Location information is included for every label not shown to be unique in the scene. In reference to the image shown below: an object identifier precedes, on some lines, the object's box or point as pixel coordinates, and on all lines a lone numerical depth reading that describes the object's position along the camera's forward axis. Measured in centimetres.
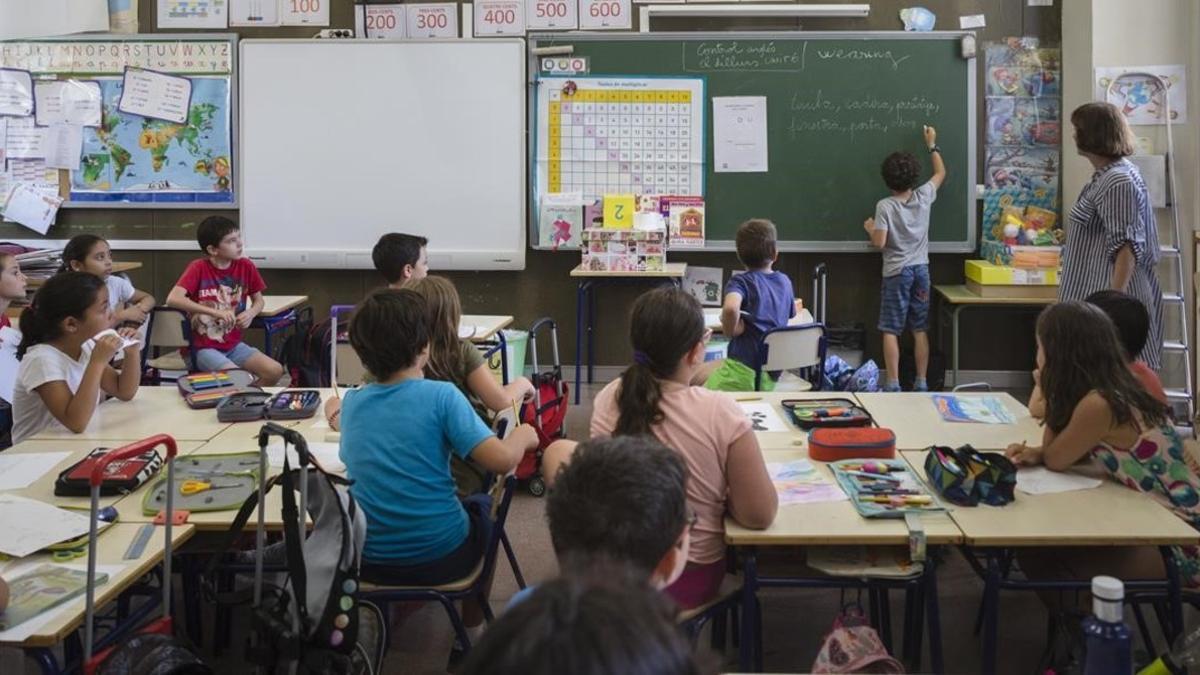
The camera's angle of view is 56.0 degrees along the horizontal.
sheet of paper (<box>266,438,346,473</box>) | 279
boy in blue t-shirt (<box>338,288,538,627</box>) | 249
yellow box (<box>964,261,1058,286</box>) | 598
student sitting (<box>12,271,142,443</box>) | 315
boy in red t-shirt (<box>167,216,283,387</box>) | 505
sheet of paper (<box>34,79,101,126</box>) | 662
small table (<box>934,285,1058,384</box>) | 598
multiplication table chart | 641
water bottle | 138
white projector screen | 647
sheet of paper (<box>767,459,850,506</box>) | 248
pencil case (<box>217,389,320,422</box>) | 330
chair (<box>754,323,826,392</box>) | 421
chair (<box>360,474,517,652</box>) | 251
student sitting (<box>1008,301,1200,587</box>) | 250
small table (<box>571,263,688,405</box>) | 608
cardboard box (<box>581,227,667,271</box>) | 609
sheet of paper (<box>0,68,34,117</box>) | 663
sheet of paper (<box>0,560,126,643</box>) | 187
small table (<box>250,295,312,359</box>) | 543
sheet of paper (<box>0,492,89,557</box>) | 225
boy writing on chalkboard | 609
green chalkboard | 629
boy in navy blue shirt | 428
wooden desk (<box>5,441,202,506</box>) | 256
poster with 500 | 645
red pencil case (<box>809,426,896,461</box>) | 275
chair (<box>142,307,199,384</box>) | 507
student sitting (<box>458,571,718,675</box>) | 73
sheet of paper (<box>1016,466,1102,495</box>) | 253
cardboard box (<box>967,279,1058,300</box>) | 600
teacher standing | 409
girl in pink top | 232
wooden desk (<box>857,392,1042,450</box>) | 296
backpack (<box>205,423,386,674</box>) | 210
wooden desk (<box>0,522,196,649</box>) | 190
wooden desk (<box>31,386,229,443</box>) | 314
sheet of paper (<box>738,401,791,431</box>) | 310
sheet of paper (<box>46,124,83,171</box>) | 665
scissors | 259
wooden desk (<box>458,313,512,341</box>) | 475
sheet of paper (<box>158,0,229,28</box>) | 662
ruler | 224
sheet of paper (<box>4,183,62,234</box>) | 665
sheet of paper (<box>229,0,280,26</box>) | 659
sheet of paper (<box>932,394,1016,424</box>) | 319
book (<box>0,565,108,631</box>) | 195
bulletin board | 659
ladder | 536
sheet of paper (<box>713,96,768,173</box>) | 638
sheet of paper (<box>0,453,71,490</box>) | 268
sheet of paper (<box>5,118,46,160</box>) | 665
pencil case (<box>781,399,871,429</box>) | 307
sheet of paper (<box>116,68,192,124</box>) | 660
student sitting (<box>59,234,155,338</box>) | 502
